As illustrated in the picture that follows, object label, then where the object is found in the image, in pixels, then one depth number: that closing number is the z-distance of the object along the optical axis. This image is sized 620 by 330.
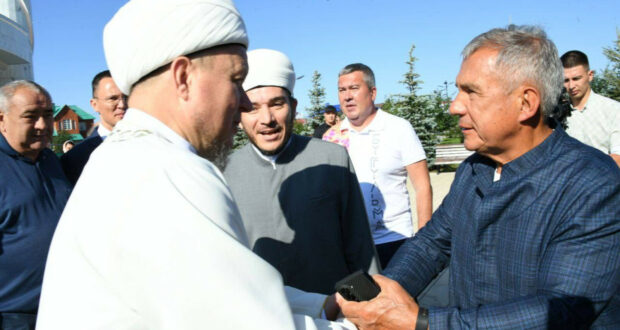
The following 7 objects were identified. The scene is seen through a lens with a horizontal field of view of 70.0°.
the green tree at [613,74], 18.55
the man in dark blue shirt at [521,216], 1.59
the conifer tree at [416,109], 18.62
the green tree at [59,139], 45.34
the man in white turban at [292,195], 2.72
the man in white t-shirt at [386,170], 3.98
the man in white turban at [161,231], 1.07
